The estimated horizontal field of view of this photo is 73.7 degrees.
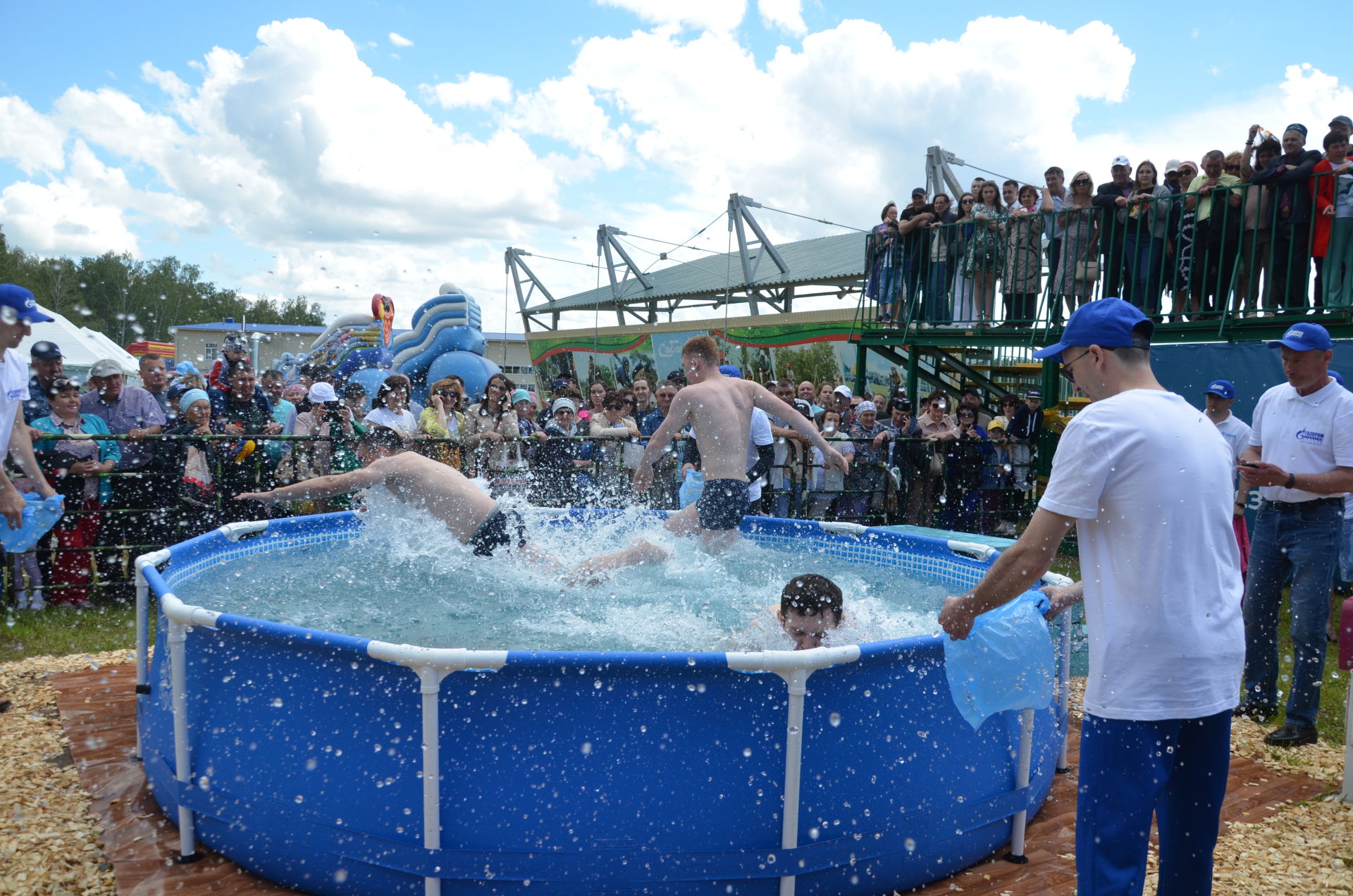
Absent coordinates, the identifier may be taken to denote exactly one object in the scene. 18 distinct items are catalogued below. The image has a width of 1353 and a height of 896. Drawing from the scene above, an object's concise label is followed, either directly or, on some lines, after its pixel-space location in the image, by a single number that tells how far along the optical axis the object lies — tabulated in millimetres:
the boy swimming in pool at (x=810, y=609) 3678
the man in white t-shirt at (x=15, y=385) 4199
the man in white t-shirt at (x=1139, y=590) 2248
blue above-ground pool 2852
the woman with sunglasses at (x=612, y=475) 8844
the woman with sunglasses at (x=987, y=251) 10688
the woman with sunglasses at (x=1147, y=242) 9242
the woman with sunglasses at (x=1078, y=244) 9852
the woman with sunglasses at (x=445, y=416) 8359
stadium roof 20016
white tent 18391
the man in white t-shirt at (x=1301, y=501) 4457
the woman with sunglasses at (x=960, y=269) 10984
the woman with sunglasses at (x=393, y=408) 8562
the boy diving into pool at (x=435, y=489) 5168
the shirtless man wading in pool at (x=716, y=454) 6070
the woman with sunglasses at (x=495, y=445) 8453
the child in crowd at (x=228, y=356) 9648
